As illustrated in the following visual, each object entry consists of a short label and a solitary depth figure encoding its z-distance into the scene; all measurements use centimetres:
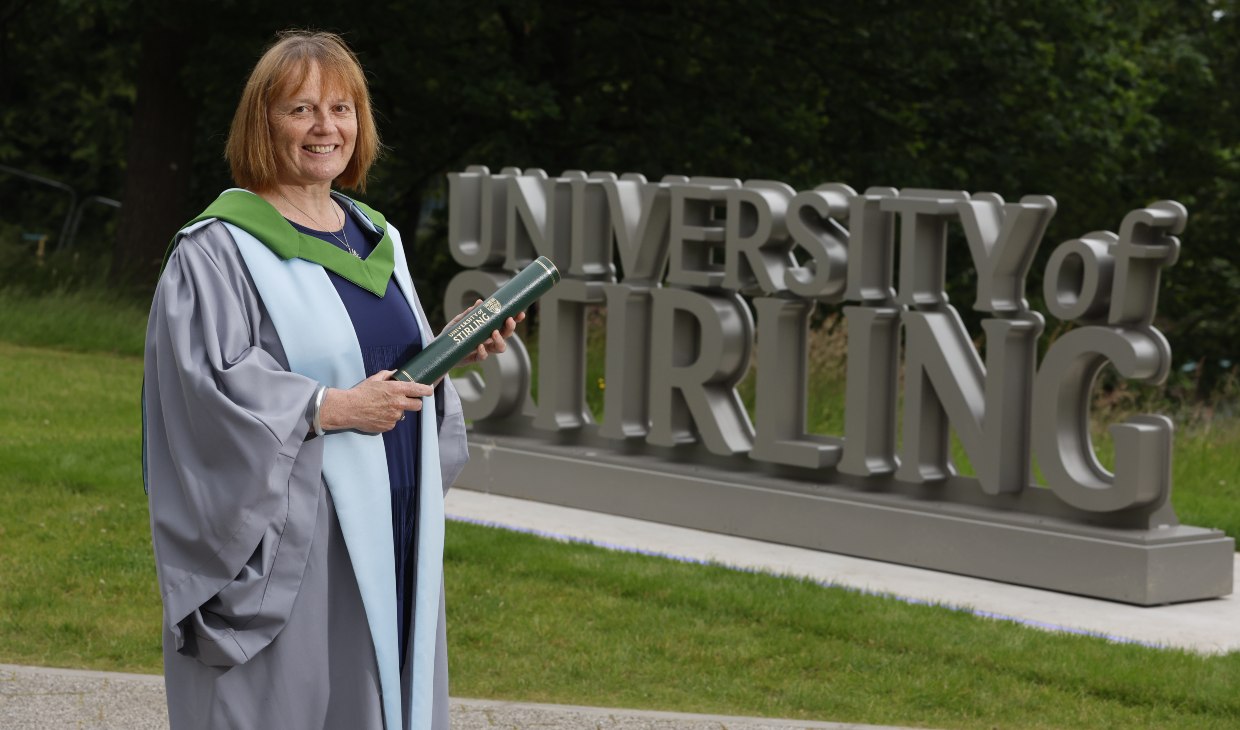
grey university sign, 770
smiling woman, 325
